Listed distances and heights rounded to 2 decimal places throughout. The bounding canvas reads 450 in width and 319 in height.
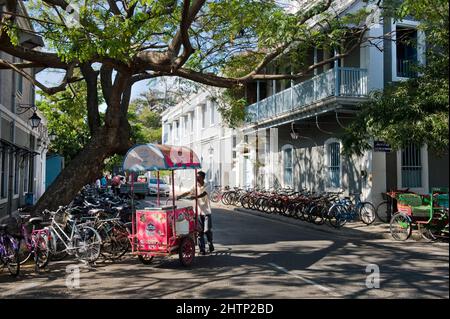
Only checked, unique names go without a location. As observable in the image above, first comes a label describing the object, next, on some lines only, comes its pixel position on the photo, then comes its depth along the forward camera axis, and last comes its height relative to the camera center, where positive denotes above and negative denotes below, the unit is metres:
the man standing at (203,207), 10.66 -0.59
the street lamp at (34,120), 17.69 +2.30
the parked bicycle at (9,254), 8.46 -1.30
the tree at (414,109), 10.88 +1.76
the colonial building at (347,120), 16.66 +2.51
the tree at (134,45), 8.66 +2.86
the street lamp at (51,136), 28.39 +2.74
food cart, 8.97 -0.79
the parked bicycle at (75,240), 9.20 -1.15
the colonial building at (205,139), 31.58 +3.20
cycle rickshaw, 12.16 -0.95
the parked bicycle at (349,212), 15.17 -1.03
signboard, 15.39 +1.09
